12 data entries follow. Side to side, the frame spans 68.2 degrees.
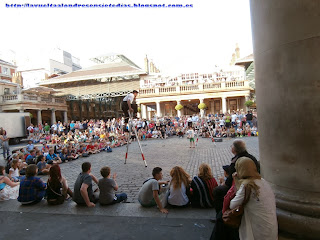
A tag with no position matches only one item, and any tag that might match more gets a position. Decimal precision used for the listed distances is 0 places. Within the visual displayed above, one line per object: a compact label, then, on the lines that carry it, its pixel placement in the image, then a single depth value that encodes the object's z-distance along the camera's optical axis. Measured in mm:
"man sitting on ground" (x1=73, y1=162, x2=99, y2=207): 4582
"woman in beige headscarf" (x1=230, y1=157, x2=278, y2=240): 2350
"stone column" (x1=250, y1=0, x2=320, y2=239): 2479
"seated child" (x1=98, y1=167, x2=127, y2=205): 4648
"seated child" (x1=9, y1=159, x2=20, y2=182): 6889
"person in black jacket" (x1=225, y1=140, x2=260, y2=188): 3797
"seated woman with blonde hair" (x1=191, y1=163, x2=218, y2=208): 4215
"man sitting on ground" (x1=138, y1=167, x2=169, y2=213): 4242
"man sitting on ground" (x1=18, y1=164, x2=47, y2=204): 4914
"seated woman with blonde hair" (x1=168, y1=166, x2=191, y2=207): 4285
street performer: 7430
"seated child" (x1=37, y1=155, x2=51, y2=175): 8492
